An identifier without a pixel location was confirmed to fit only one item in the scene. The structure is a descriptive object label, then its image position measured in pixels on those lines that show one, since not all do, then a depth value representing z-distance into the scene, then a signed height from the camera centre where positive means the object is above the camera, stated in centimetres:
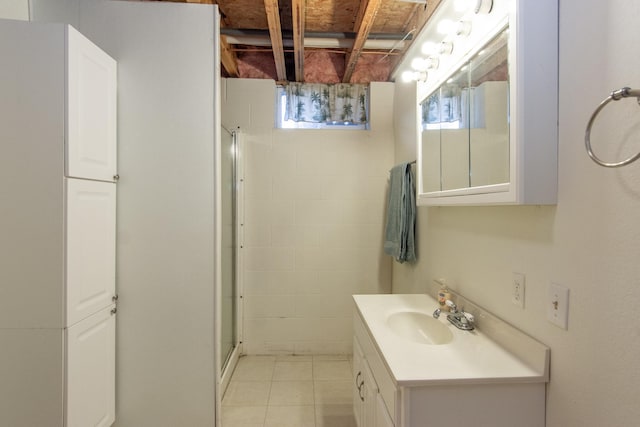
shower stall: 225 -33
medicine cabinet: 92 +37
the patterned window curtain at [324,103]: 268 +100
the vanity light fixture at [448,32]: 114 +80
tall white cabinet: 122 -5
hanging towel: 209 -4
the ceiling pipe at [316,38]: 228 +135
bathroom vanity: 92 -52
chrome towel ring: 64 +26
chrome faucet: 129 -47
